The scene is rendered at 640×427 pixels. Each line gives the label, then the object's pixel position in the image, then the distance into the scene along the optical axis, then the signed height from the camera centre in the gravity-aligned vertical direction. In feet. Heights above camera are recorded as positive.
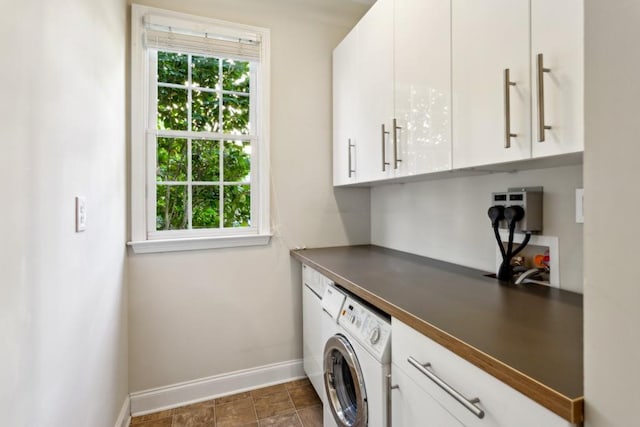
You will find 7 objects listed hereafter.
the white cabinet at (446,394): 2.16 -1.44
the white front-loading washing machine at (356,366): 3.74 -2.04
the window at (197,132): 6.36 +1.72
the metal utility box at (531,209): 4.24 +0.03
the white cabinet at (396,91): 4.39 +2.02
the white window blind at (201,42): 6.34 +3.54
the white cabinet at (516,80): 2.83 +1.34
